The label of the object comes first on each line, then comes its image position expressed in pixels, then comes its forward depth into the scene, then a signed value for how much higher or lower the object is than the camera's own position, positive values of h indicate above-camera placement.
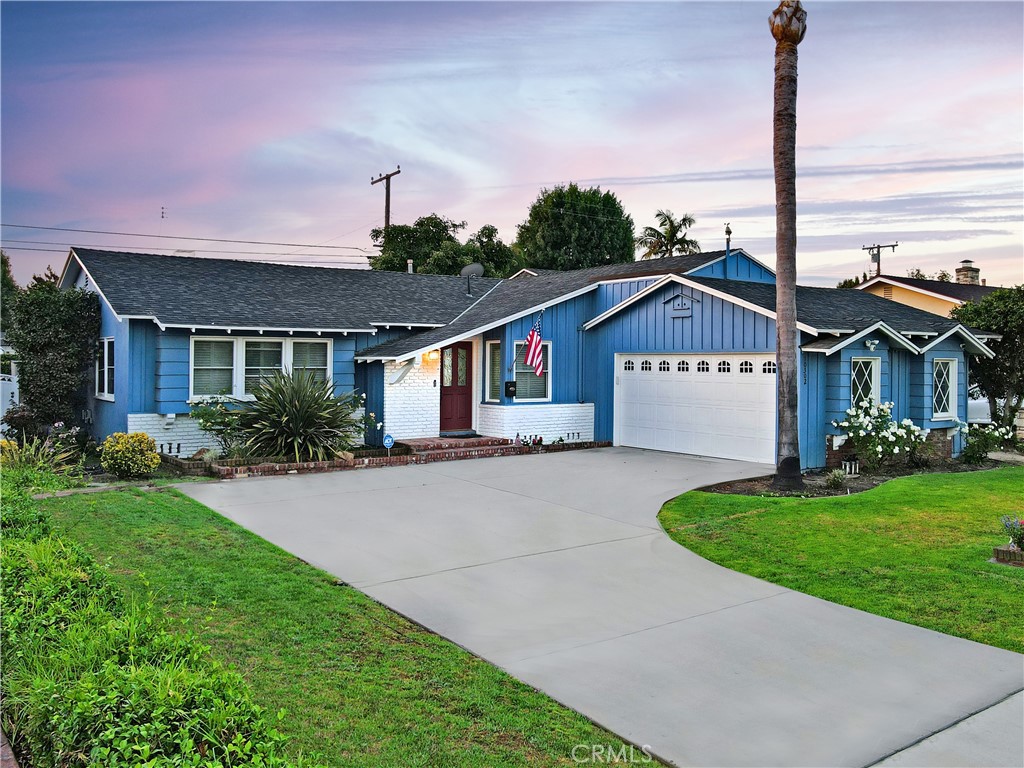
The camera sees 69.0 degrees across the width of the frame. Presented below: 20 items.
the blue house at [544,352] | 14.70 +0.83
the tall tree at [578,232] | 50.16 +10.79
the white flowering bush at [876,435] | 14.49 -0.86
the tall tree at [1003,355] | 18.22 +0.90
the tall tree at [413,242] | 40.19 +8.18
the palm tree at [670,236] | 46.34 +9.70
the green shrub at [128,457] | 12.50 -1.13
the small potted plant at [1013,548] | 7.55 -1.61
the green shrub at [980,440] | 16.08 -1.08
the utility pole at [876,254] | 44.94 +8.38
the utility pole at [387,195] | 40.22 +10.65
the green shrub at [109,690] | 2.99 -1.35
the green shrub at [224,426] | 14.23 -0.69
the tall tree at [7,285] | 17.11 +6.62
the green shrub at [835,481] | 12.34 -1.50
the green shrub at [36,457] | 11.60 -1.13
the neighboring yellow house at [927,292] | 29.53 +4.11
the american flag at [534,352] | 16.86 +0.87
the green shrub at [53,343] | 15.66 +1.00
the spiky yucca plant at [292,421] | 14.09 -0.59
